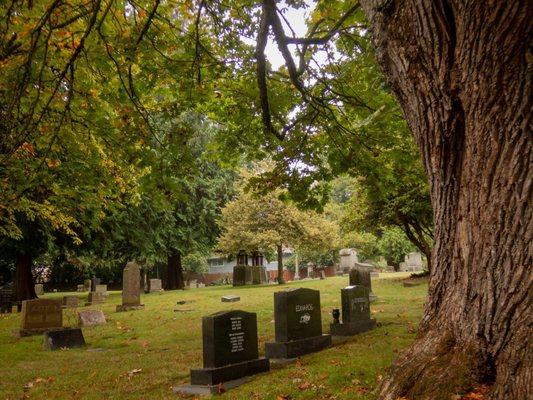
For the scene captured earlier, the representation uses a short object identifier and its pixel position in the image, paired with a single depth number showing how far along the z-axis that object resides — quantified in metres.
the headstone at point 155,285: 33.09
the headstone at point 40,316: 13.59
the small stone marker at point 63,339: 11.21
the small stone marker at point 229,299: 19.87
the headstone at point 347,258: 37.12
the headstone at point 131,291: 19.84
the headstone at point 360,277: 15.45
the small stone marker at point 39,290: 34.28
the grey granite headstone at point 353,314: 10.64
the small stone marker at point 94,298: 23.82
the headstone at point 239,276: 32.28
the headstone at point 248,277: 32.50
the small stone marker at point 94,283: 34.69
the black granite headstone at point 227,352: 7.02
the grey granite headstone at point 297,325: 8.85
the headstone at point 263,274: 33.10
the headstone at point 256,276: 32.47
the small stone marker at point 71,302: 22.02
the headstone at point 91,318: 14.94
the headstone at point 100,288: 31.74
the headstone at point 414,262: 44.06
